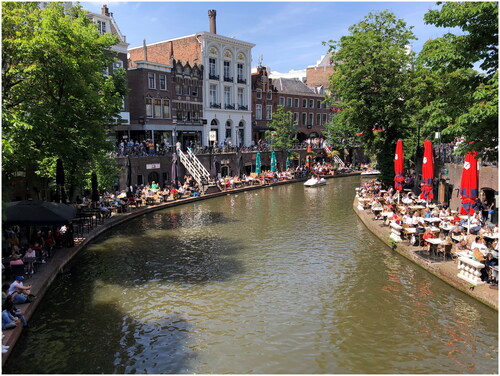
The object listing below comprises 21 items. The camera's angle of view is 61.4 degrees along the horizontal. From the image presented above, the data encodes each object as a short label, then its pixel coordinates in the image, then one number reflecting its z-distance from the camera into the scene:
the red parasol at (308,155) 61.72
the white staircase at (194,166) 41.06
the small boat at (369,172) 58.14
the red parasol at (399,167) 26.98
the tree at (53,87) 17.86
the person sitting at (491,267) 13.28
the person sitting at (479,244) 14.71
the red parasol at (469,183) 16.91
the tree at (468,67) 12.66
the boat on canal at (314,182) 45.59
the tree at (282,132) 59.91
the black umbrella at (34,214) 16.52
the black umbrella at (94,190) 25.67
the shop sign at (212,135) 46.82
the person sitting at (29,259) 14.89
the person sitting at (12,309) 11.30
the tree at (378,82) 30.11
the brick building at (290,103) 65.94
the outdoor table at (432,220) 19.36
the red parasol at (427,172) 22.67
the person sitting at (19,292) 12.48
